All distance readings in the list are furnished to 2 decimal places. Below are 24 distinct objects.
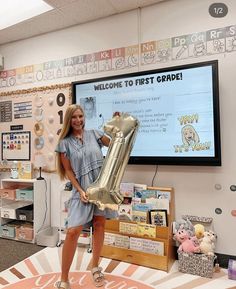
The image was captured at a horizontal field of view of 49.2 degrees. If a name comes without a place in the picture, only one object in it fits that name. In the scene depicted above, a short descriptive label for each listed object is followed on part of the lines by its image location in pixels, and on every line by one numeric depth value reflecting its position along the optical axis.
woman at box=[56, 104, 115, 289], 1.78
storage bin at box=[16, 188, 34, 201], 2.89
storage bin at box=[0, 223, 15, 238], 2.94
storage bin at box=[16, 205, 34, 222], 2.90
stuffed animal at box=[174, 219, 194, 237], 2.17
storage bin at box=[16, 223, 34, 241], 2.82
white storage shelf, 2.84
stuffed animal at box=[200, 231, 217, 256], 2.04
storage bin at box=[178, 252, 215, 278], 2.00
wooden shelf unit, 2.13
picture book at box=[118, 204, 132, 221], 2.37
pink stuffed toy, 2.06
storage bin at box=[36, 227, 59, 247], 2.66
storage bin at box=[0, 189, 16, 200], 2.96
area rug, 1.88
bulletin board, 2.96
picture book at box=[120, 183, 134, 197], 2.40
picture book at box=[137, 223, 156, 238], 2.22
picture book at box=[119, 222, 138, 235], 2.29
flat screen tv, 2.11
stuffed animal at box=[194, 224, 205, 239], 2.17
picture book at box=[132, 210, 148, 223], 2.31
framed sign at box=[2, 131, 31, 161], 3.15
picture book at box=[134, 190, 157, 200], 2.33
